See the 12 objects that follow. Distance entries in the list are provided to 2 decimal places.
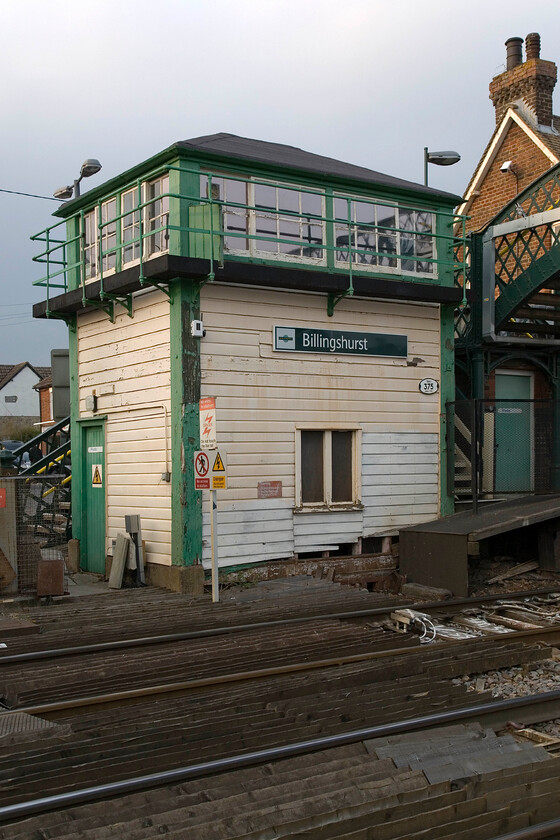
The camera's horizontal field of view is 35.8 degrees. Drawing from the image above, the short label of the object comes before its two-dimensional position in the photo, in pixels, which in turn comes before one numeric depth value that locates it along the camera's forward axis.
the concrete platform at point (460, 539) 12.59
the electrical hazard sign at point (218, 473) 11.12
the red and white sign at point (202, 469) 11.11
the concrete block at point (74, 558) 15.32
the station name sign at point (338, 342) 13.59
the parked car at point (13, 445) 34.97
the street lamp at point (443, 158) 16.25
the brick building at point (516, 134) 21.27
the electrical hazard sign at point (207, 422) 10.96
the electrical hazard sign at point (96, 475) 14.88
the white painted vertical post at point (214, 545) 11.20
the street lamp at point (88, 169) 15.74
